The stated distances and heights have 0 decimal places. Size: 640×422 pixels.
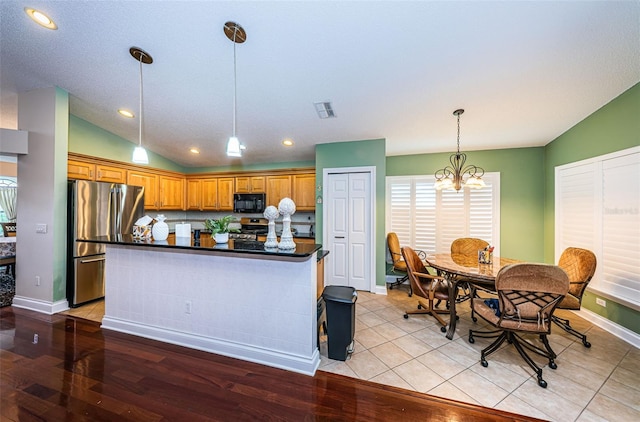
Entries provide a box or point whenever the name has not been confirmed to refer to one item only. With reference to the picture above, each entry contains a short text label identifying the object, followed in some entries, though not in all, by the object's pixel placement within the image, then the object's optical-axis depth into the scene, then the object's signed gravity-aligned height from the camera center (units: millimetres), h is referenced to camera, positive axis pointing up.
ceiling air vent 3172 +1437
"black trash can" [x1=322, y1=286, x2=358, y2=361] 2166 -1015
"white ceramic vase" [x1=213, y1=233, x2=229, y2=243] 2406 -257
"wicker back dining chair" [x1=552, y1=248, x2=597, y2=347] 2566 -728
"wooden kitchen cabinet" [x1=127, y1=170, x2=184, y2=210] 4754 +511
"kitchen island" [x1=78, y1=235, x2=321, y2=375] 2080 -847
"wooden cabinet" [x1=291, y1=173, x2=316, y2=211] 4863 +441
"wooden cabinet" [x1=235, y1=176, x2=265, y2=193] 5223 +640
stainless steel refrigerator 3400 -234
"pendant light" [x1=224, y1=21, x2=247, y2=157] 2115 +1657
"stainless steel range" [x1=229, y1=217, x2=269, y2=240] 5077 -362
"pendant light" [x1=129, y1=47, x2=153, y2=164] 2465 +1692
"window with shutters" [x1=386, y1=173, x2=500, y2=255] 4383 -4
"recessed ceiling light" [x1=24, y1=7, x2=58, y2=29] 2158 +1827
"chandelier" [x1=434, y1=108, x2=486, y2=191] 2953 +393
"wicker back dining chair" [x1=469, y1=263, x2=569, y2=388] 1924 -743
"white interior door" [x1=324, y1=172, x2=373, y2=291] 4151 -278
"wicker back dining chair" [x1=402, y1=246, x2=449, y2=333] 2854 -943
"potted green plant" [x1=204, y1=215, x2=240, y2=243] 2410 -174
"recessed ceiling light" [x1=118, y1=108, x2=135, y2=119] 3678 +1576
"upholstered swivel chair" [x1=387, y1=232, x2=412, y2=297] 4168 -777
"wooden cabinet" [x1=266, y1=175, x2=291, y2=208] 5027 +524
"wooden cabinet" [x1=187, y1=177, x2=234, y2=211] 5477 +444
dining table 2419 -623
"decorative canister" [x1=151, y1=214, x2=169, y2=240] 2590 -202
